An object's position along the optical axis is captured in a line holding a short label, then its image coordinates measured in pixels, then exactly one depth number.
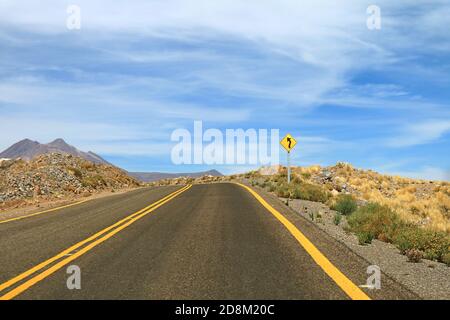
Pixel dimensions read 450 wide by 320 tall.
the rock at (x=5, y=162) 40.37
